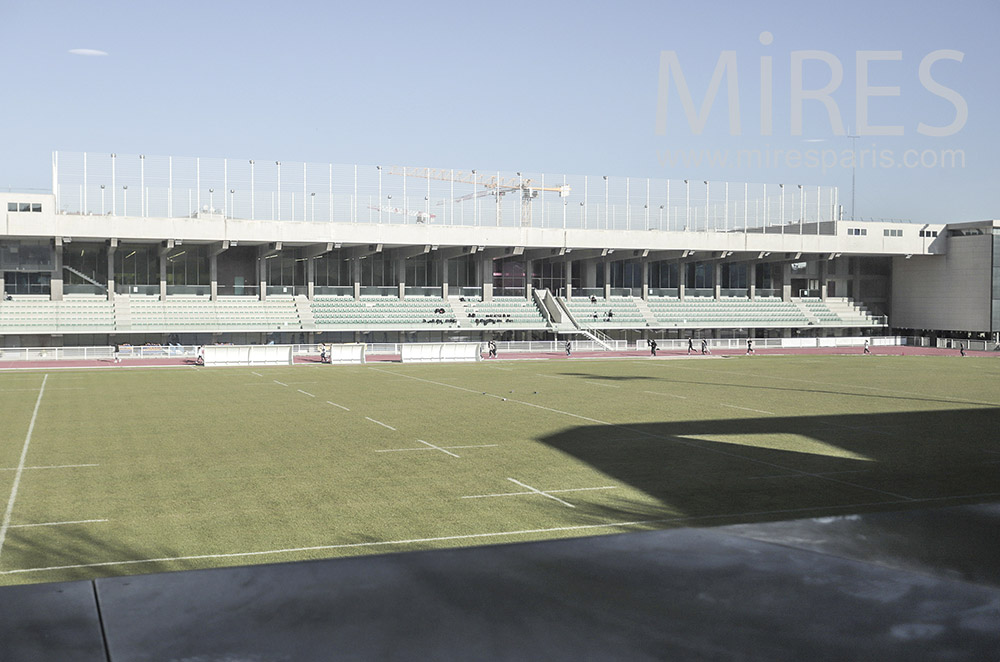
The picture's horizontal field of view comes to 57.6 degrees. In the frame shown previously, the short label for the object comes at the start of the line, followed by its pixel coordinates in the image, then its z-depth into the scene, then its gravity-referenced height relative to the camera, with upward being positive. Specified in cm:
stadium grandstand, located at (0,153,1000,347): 6222 +312
